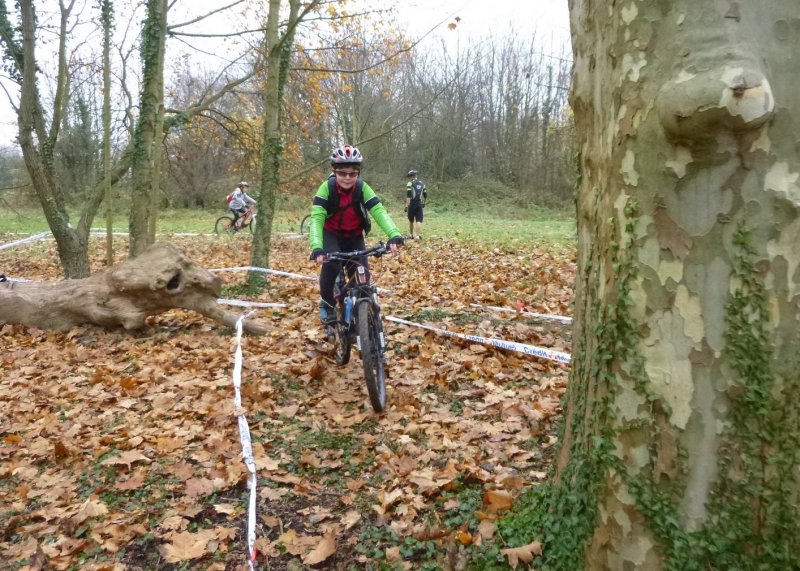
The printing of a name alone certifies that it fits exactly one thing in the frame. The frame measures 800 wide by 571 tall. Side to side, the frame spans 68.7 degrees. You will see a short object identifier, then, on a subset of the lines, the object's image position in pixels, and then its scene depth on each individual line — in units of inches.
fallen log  276.4
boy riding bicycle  212.1
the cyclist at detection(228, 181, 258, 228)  836.2
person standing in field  698.6
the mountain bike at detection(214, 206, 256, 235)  842.8
